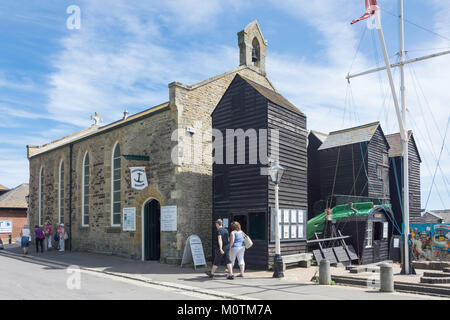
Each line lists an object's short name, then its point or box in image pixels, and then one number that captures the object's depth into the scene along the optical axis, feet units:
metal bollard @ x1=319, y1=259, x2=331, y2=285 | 38.19
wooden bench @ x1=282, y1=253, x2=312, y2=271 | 50.72
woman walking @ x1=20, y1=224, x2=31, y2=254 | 71.97
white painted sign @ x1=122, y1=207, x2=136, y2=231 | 60.95
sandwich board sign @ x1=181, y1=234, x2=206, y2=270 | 51.75
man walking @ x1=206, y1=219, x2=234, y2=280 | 41.45
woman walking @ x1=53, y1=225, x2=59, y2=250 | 78.67
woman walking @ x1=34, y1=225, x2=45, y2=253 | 74.49
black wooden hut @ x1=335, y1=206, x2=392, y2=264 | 61.31
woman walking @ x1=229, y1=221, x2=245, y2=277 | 42.50
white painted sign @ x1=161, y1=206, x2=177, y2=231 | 54.13
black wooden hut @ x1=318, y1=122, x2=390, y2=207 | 77.10
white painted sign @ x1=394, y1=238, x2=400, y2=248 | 63.55
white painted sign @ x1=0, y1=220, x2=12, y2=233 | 124.47
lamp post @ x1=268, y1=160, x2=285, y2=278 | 42.42
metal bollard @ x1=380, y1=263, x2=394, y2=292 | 34.14
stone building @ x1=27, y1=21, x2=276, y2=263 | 55.93
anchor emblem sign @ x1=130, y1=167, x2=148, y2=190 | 58.18
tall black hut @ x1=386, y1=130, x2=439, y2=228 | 84.07
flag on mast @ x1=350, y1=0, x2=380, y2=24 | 40.98
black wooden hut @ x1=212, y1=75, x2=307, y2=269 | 50.72
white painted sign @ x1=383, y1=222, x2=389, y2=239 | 66.64
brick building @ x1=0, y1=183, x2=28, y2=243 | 125.39
